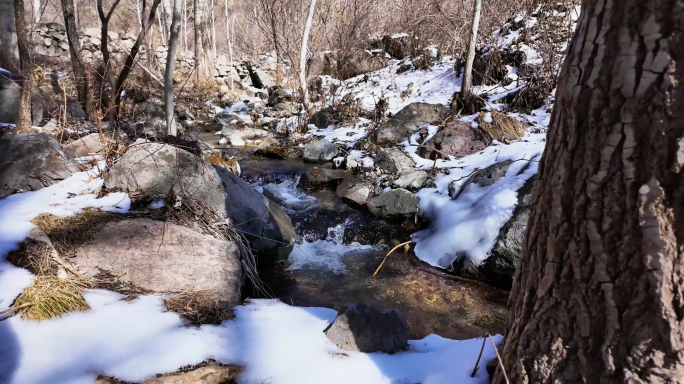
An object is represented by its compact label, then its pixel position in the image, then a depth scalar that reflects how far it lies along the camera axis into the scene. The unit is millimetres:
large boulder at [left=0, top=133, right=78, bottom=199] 3562
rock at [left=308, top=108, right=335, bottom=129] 9961
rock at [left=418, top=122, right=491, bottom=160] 6348
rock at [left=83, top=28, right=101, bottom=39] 15316
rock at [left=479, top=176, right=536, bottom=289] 3953
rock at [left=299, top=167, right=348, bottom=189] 6539
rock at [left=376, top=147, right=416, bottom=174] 6297
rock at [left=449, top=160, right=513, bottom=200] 4938
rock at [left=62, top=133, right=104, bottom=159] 4730
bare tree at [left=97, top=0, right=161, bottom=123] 5468
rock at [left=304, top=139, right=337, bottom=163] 7733
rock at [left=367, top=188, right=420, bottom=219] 5254
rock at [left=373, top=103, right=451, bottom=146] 7699
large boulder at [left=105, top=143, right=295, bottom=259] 3461
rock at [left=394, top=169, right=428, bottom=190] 5762
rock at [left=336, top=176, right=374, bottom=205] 5785
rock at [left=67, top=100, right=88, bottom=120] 7449
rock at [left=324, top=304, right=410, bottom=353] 2094
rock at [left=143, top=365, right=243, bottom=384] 1661
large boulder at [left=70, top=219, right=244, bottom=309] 2557
